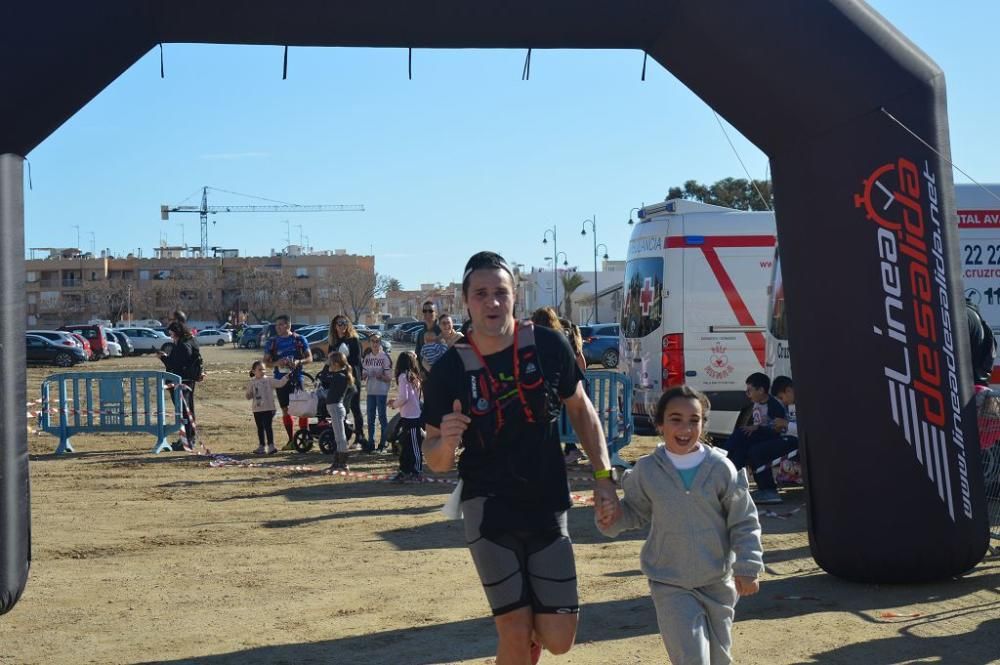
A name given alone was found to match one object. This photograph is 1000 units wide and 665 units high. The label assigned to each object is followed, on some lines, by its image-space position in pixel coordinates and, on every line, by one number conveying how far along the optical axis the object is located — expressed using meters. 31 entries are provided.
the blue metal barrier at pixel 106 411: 16.56
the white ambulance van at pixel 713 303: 14.79
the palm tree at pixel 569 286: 78.88
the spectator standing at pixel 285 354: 15.97
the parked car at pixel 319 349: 45.06
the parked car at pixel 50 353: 44.03
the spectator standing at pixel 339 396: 13.62
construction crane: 169.88
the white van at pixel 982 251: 11.68
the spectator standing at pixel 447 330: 12.60
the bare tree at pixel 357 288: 124.88
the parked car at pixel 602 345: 38.09
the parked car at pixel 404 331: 66.15
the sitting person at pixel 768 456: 10.99
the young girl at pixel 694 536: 4.50
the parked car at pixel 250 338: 67.19
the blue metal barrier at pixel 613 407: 13.72
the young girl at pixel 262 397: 15.84
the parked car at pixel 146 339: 61.38
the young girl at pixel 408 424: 12.82
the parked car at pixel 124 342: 57.99
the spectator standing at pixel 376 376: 15.20
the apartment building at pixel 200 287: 122.44
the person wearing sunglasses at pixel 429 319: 13.74
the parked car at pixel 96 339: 51.12
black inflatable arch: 6.86
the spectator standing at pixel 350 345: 15.16
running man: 4.51
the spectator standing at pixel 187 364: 16.69
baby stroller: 15.69
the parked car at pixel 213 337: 77.88
